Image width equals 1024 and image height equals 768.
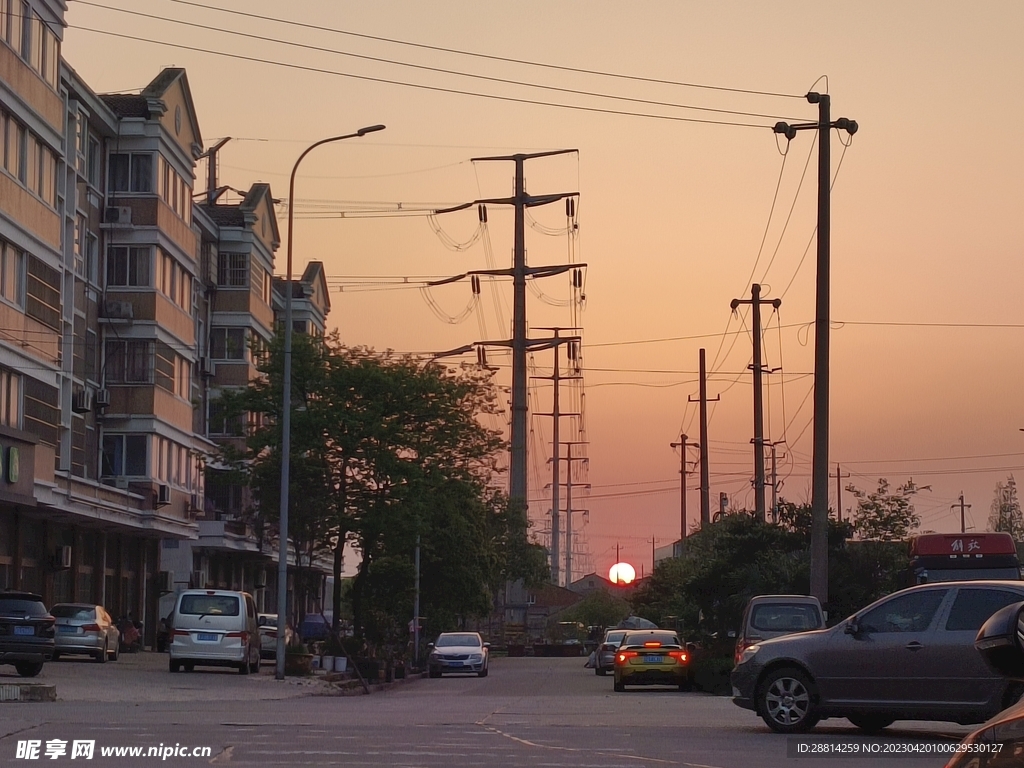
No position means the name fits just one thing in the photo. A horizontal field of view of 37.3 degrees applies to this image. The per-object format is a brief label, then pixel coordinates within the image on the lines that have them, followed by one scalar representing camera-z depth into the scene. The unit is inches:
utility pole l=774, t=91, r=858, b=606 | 1126.4
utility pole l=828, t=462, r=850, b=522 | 4304.4
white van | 1375.5
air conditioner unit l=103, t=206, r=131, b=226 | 2036.2
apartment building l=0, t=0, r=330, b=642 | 1552.7
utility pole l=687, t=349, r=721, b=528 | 2335.1
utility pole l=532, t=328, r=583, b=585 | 3777.1
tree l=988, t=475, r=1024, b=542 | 5310.0
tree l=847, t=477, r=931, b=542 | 1533.0
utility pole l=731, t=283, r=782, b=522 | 1898.4
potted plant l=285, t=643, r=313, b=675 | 1459.2
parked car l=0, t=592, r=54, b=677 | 1111.0
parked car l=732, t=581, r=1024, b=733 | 623.2
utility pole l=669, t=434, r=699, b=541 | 3437.5
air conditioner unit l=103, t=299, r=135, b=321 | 2044.4
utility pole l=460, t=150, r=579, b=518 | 2310.5
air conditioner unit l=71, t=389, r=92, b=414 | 1971.0
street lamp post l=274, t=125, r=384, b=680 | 1371.8
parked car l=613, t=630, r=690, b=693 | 1359.5
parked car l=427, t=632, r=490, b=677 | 1951.3
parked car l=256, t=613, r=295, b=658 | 1871.3
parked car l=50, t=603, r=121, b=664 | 1536.7
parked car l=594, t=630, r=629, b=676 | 2000.5
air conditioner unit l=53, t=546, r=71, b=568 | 1803.6
